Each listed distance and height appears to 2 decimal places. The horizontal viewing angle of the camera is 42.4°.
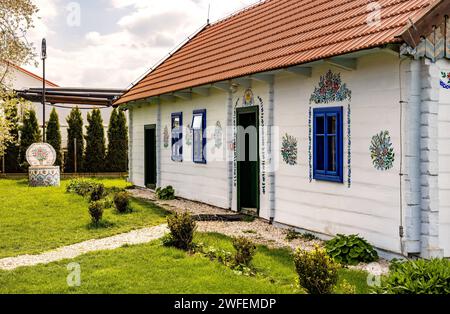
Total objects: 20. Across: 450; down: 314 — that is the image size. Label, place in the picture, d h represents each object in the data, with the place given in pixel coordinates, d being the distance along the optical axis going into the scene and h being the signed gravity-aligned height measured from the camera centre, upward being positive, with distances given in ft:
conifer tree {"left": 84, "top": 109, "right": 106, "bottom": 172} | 95.30 +1.09
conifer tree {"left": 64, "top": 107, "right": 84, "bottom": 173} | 95.14 +1.11
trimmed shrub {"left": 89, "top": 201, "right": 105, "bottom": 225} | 40.09 -4.22
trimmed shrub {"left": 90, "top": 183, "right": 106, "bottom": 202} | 53.31 -3.98
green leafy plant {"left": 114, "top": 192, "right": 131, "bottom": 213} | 45.96 -4.13
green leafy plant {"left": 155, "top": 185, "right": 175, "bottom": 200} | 57.44 -4.34
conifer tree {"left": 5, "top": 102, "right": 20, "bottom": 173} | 91.40 -0.76
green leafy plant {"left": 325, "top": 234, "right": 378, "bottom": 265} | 27.99 -4.99
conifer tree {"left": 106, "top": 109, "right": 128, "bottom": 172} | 95.81 +1.41
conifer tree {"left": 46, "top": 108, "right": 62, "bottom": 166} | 93.15 +2.57
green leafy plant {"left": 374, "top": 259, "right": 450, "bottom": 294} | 17.71 -4.09
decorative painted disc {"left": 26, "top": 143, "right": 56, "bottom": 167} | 73.61 -0.52
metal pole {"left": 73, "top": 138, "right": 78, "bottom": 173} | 93.91 +0.29
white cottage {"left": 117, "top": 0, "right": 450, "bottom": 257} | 27.12 +1.77
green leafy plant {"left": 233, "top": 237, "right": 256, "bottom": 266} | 26.58 -4.75
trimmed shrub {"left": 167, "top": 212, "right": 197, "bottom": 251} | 30.96 -4.29
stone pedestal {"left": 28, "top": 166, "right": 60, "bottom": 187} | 71.82 -3.10
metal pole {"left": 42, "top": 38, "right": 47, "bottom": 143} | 80.48 +14.02
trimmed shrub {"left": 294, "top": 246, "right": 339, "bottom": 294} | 20.88 -4.46
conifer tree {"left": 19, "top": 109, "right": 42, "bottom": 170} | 90.99 +2.92
